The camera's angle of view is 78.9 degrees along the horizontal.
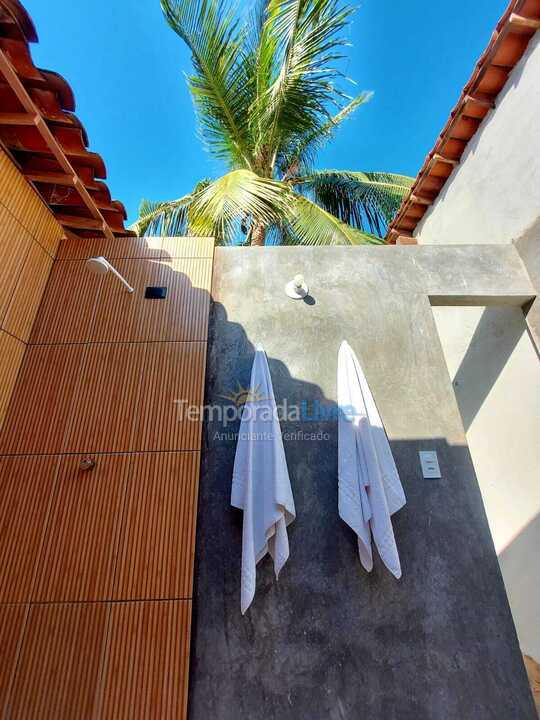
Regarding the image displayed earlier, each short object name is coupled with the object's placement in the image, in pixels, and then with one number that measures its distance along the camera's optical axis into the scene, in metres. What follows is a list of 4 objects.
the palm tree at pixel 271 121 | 3.53
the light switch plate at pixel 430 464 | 2.22
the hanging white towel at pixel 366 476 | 1.87
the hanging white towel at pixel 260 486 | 1.81
